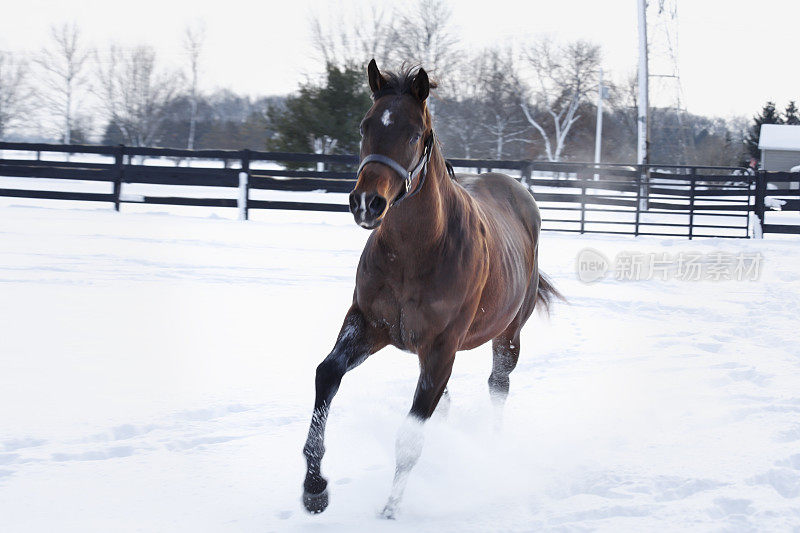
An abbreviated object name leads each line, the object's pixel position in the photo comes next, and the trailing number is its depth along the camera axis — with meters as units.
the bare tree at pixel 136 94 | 47.09
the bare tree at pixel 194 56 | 48.79
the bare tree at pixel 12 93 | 49.03
